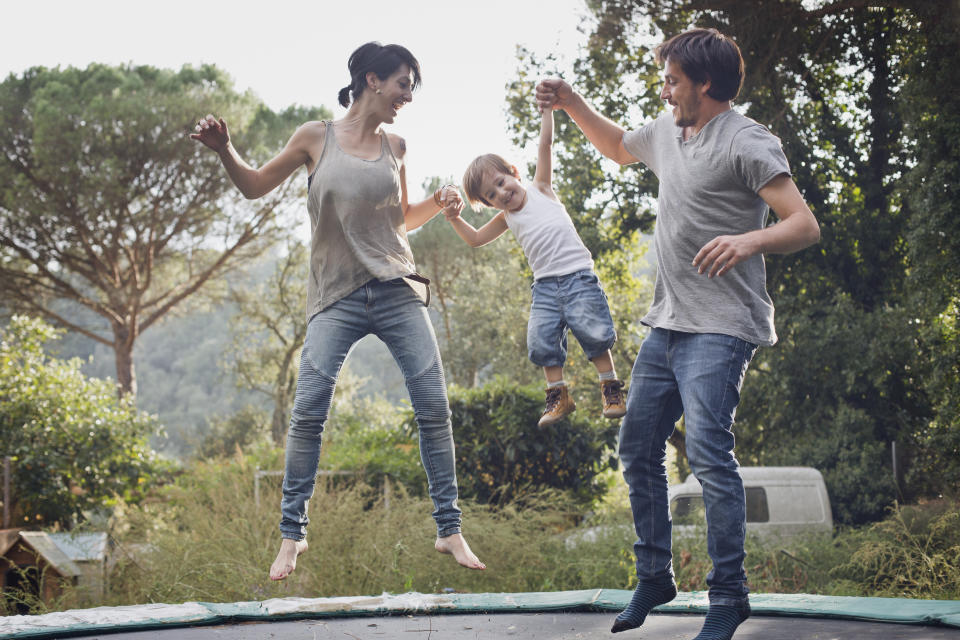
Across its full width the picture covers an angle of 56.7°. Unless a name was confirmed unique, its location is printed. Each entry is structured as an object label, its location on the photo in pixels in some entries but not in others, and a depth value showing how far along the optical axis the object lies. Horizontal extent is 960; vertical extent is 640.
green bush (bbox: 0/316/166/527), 8.12
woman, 2.62
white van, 8.12
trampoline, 2.79
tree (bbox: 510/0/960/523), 8.33
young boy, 2.96
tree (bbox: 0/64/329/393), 14.95
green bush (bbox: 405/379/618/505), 7.56
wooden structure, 5.86
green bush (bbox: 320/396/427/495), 7.94
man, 2.10
